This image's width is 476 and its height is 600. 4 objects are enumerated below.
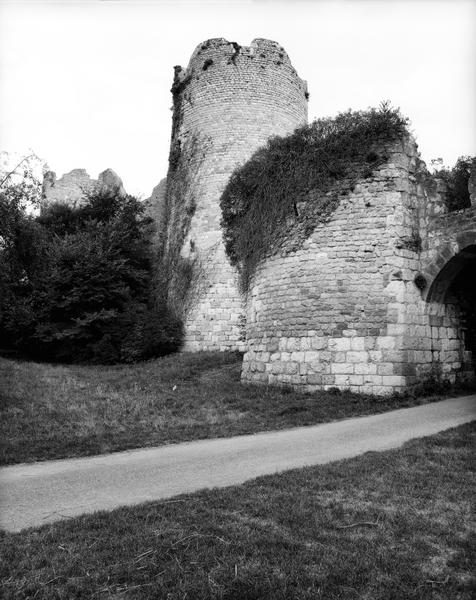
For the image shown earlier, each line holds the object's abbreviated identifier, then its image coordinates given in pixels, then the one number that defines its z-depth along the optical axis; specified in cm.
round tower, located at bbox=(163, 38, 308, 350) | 1947
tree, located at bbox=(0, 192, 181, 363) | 1991
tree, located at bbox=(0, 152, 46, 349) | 1135
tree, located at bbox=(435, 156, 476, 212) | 1233
